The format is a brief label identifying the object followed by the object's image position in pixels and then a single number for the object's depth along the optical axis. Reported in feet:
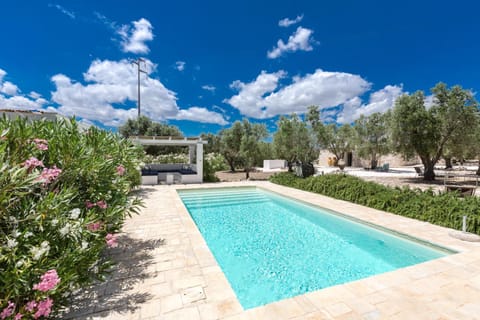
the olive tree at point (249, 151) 53.06
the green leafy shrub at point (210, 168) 48.78
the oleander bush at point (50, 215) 5.59
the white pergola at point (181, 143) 42.66
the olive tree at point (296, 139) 48.19
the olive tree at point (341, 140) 88.27
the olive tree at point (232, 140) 62.85
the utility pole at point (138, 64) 88.69
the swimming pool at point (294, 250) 12.39
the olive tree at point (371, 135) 74.23
